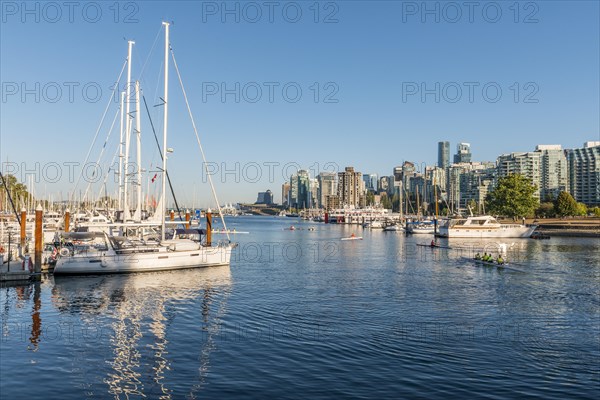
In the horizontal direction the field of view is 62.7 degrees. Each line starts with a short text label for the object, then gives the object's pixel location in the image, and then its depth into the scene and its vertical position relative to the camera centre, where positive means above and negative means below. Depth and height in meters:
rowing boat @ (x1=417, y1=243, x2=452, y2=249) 88.10 -6.62
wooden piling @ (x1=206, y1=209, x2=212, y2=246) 57.66 -2.15
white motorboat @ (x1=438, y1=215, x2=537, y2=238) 118.12 -4.60
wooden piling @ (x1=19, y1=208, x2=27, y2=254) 53.08 -2.06
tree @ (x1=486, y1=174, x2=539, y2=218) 156.38 +4.15
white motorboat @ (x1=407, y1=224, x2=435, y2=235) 146.10 -5.97
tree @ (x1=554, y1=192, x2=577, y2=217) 178.75 +1.51
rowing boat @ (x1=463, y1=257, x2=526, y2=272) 55.88 -6.48
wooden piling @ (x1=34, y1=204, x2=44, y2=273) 41.54 -2.65
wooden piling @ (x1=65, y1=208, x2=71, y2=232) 62.33 -1.51
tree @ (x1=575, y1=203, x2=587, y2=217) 187.25 -0.32
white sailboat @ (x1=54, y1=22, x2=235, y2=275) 45.53 -4.30
